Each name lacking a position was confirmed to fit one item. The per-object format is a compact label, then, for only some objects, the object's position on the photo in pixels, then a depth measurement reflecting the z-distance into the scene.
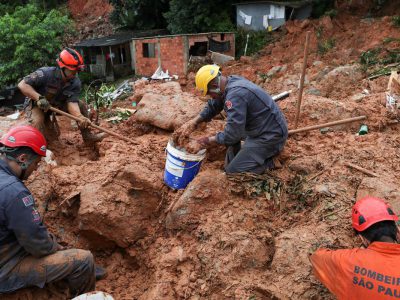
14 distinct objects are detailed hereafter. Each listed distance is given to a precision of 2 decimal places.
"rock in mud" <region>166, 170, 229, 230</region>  4.20
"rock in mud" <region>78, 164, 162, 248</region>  4.26
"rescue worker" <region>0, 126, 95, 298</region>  2.92
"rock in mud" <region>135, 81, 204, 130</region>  5.94
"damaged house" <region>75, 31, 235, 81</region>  15.24
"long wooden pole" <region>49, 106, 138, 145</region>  5.42
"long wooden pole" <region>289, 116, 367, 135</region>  4.93
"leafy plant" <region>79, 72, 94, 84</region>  18.39
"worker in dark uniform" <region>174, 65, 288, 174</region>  4.06
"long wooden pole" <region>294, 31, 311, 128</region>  4.96
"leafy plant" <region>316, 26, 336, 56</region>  13.27
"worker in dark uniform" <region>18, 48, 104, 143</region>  5.39
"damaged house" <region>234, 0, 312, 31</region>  15.86
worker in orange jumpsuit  2.48
